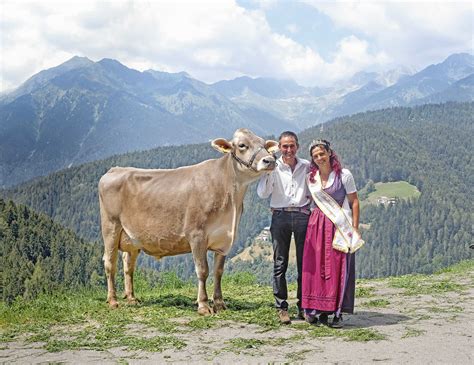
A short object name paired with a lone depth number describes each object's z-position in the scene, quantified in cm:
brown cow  965
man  887
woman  855
